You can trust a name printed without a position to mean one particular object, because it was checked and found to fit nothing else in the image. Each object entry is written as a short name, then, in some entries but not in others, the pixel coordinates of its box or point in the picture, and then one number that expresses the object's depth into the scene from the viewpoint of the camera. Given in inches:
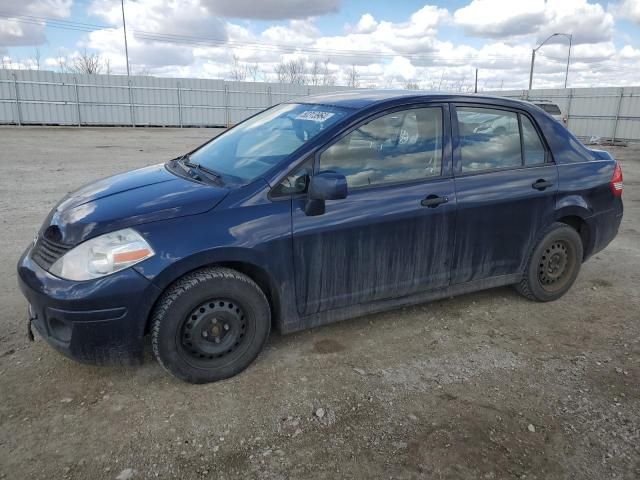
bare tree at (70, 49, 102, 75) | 2099.9
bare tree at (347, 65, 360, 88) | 2153.8
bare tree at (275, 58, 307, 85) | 2298.2
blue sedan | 108.6
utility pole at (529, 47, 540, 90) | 1455.5
